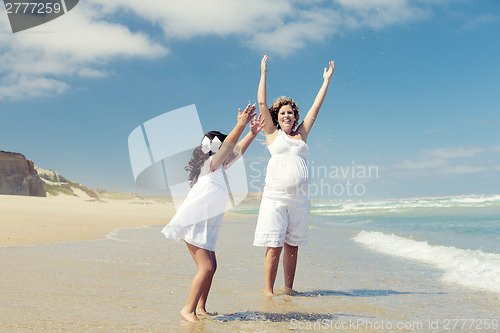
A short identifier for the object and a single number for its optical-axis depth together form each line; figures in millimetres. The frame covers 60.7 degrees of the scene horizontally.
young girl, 3383
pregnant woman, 4426
